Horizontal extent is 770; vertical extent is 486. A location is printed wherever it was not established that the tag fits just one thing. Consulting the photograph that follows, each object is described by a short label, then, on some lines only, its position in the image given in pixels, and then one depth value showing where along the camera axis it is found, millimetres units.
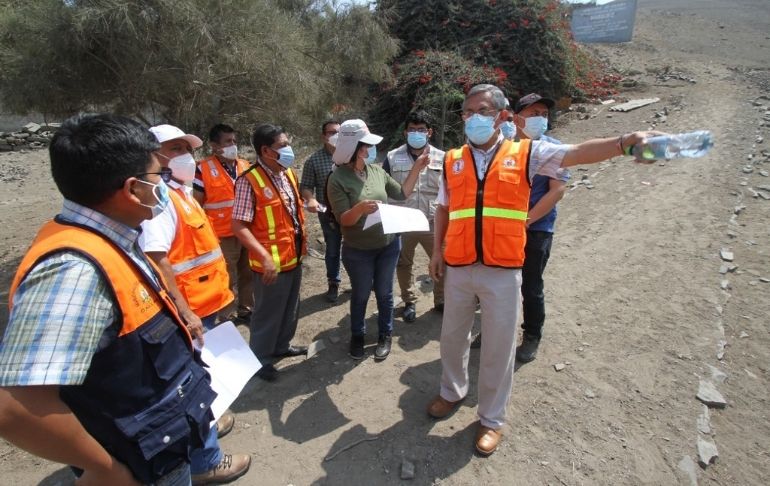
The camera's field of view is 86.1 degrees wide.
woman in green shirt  3207
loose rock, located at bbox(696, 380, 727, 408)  2969
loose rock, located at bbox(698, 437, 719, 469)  2543
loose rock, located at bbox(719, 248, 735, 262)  4945
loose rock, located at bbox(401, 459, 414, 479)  2527
